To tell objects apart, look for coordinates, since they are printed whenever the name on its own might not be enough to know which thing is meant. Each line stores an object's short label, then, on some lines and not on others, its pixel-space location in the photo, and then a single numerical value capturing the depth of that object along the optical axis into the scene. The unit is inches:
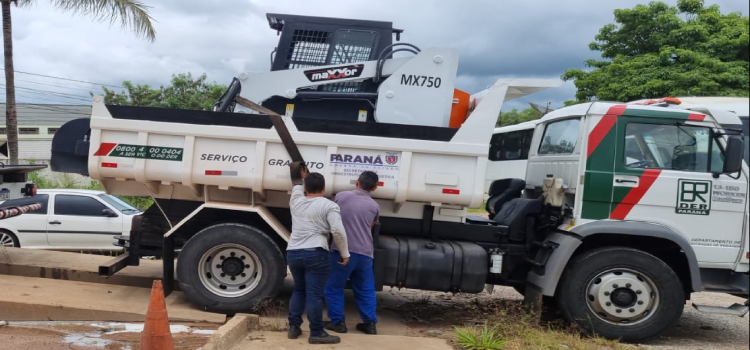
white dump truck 226.2
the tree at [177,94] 979.3
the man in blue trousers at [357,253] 210.2
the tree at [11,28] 470.9
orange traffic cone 171.6
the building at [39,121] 1126.4
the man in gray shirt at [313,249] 194.7
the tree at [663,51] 501.8
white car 381.1
